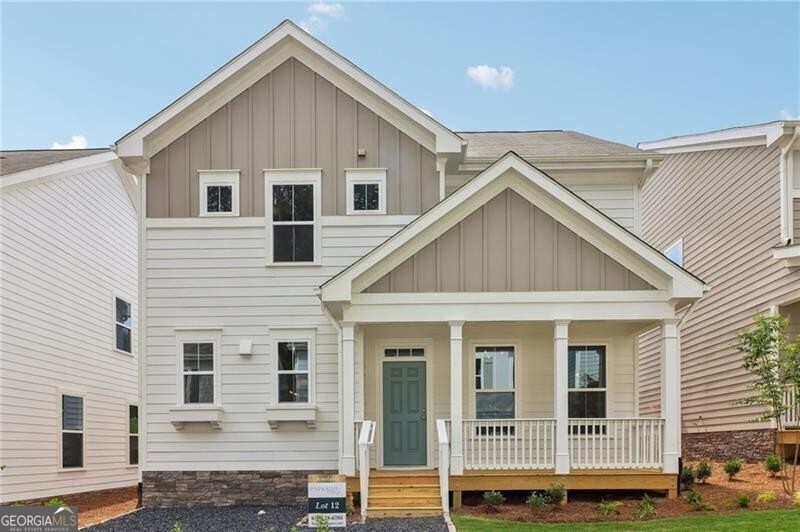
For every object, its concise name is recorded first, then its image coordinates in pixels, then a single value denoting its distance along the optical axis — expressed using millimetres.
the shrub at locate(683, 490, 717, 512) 10797
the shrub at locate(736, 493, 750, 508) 10664
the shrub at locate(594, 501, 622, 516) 10961
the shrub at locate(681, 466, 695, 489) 12094
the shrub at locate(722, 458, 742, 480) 12656
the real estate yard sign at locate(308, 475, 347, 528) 10273
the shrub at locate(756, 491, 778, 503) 10891
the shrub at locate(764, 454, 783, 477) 12501
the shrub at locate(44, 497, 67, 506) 12873
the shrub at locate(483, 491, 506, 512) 11383
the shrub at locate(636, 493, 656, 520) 10664
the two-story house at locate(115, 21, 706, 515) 13297
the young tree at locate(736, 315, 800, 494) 11508
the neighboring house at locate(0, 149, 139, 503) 13406
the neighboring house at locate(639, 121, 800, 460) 14344
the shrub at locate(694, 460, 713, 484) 12406
